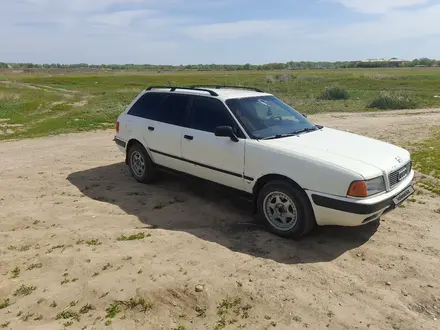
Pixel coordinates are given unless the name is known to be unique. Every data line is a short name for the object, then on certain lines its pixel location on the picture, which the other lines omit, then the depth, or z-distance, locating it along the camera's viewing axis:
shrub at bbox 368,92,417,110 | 21.81
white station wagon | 4.39
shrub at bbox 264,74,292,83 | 54.69
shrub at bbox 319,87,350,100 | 28.03
